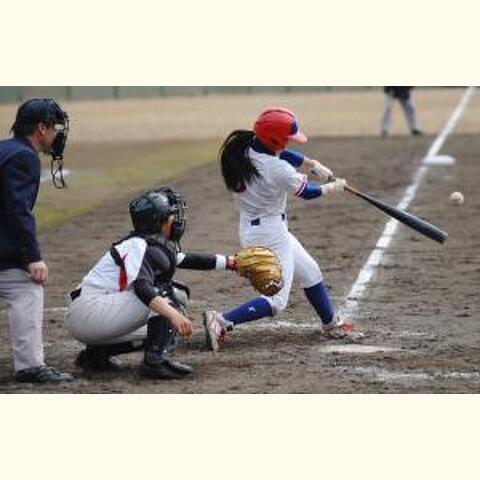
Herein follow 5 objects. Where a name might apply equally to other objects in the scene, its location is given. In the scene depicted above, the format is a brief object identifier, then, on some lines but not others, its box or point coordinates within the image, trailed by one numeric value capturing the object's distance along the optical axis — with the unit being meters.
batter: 17.03
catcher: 15.11
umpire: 14.75
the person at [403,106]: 47.97
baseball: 25.70
